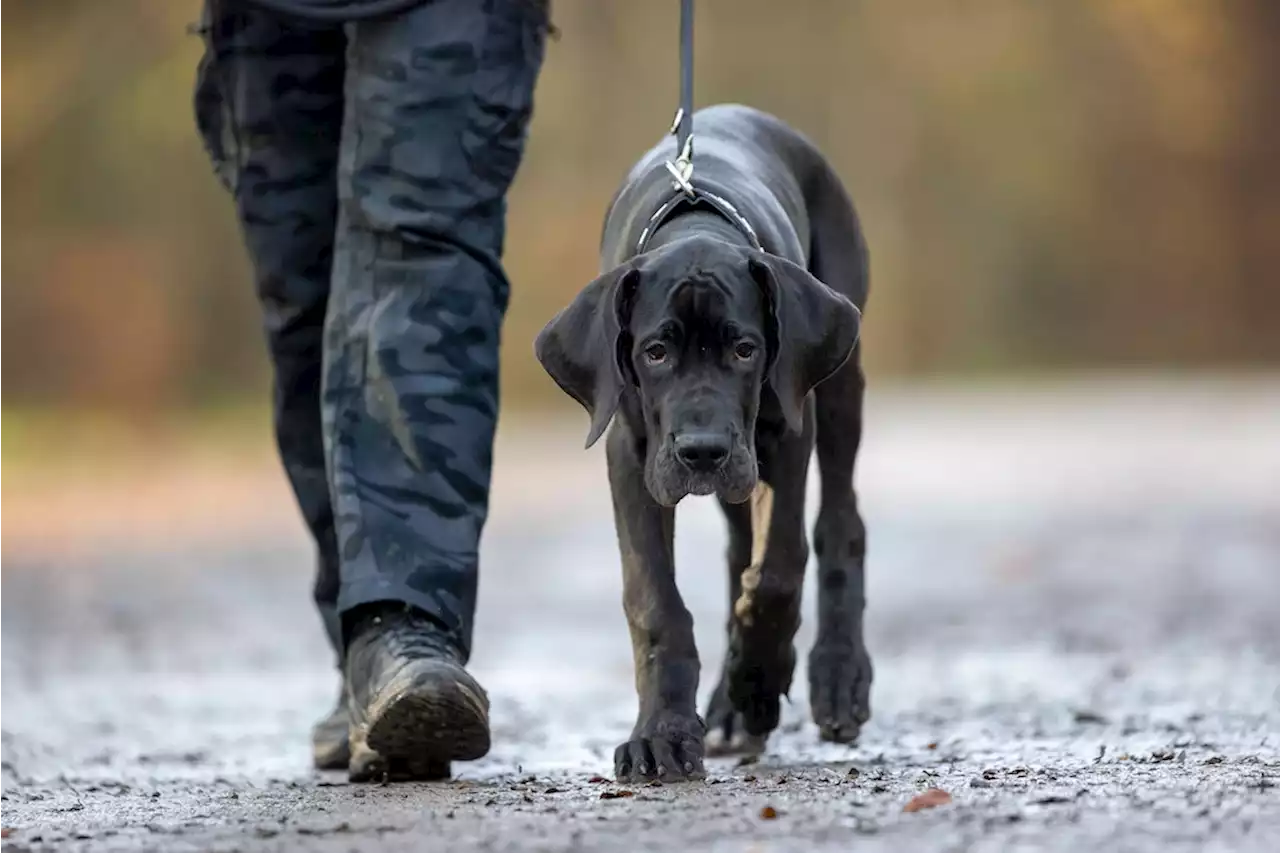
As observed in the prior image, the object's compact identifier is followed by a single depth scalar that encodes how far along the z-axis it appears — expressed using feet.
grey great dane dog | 25.43
